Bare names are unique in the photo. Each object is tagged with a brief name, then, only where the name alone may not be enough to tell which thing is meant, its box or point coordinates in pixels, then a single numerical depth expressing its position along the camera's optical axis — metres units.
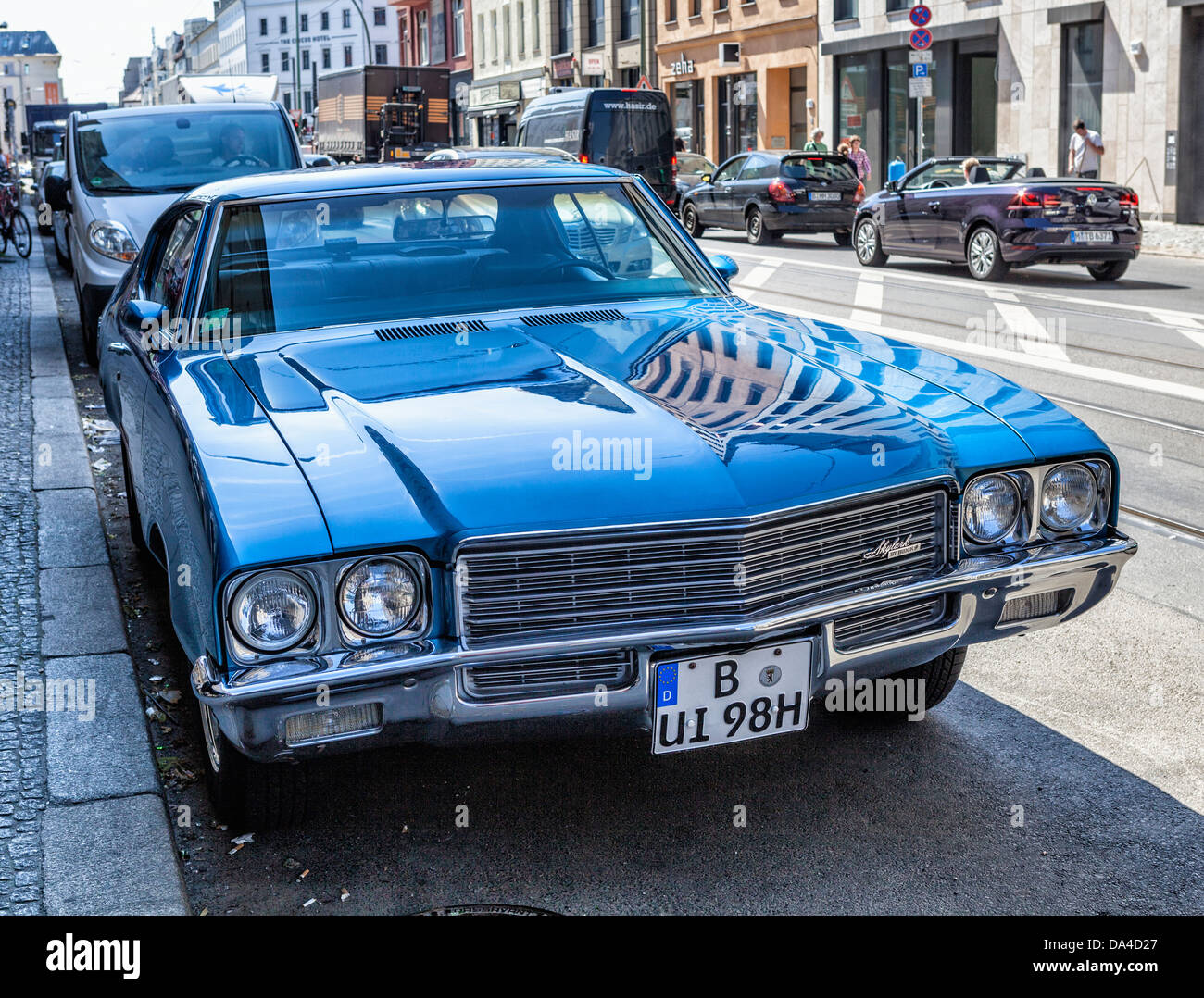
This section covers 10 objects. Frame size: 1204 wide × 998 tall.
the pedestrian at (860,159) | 27.86
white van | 10.62
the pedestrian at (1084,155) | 23.44
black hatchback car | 23.17
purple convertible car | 16.23
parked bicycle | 20.97
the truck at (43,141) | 38.19
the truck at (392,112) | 40.97
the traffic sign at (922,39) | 25.33
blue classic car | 3.00
